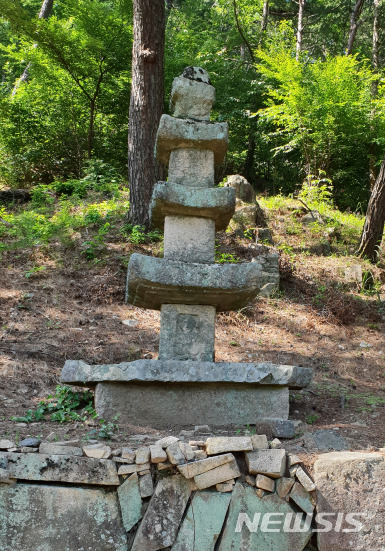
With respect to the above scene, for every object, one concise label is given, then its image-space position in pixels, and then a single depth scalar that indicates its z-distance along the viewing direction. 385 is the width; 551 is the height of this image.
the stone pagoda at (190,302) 4.20
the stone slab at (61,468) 3.25
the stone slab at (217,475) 3.32
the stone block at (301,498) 3.35
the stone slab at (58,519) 3.16
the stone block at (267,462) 3.33
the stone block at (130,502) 3.28
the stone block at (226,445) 3.39
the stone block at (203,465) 3.30
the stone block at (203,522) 3.24
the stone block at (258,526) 3.28
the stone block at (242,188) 10.26
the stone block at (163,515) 3.22
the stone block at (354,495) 3.29
